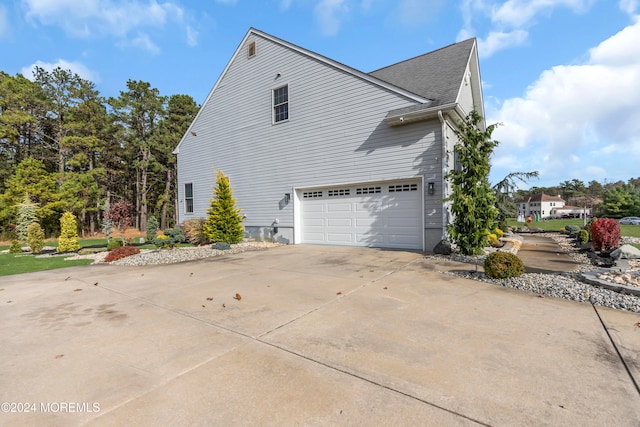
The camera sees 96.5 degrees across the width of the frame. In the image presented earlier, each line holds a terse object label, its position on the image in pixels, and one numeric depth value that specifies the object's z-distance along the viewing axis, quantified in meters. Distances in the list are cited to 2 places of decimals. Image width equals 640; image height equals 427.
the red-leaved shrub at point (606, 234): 7.35
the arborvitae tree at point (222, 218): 10.67
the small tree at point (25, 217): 13.77
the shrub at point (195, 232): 11.89
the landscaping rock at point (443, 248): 7.91
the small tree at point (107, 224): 10.59
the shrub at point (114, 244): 9.85
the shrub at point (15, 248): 11.16
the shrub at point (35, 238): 10.07
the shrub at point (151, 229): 12.35
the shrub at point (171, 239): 10.81
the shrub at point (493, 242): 9.77
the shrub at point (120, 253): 8.30
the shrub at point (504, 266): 4.98
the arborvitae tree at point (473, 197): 7.43
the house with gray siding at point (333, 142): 8.78
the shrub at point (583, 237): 9.73
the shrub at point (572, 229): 13.71
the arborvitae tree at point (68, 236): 10.05
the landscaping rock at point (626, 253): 6.03
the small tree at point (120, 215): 10.20
